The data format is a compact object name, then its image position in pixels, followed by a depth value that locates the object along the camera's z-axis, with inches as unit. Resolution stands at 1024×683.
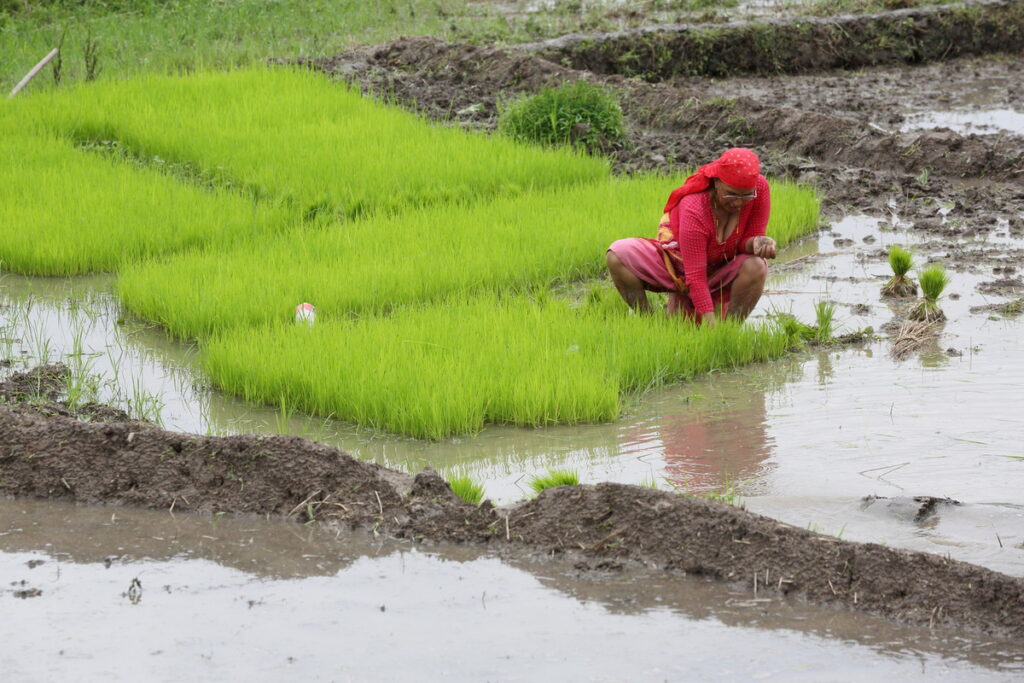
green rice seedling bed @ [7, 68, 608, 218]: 576.1
